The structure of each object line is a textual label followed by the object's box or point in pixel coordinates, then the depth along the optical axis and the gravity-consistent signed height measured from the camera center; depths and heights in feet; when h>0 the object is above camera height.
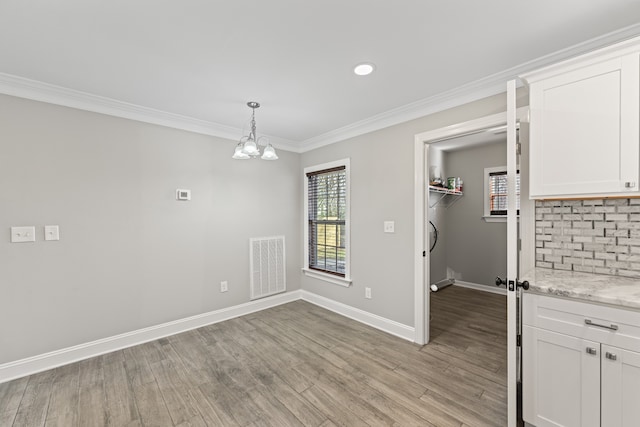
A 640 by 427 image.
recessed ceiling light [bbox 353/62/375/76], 6.46 +3.62
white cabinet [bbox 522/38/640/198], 4.63 +1.64
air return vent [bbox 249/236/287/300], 11.89 -2.55
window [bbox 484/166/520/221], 14.34 +0.98
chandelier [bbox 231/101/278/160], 7.74 +1.92
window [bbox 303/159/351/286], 11.67 -0.51
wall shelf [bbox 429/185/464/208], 14.30 +0.88
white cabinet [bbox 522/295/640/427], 4.07 -2.63
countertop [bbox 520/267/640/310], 4.18 -1.40
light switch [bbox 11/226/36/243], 7.11 -0.58
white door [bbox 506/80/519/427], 4.81 -0.79
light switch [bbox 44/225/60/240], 7.53 -0.55
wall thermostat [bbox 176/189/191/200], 9.86 +0.70
